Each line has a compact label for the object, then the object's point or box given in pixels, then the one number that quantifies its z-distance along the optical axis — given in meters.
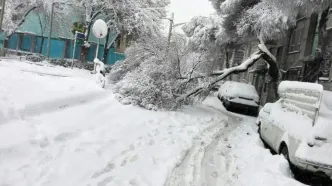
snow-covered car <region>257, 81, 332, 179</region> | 5.59
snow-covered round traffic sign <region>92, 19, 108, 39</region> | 16.19
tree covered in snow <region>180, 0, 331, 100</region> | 12.42
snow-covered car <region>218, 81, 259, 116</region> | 17.69
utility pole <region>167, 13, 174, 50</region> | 25.63
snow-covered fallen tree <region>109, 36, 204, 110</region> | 12.59
